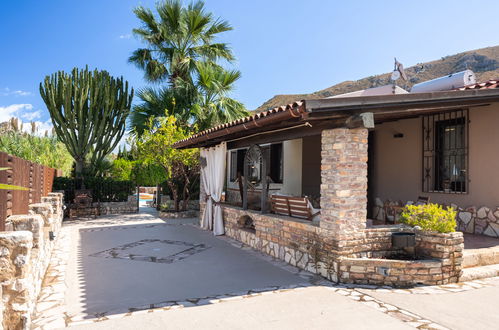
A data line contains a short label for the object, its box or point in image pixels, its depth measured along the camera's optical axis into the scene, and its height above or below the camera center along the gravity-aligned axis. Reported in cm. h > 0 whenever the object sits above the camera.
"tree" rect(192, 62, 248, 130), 1369 +328
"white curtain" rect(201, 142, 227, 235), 884 -22
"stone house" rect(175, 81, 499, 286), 481 +6
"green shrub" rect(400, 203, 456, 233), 495 -59
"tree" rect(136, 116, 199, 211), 1213 +82
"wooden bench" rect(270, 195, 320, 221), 596 -56
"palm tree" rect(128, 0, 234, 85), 1396 +583
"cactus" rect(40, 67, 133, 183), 1278 +261
